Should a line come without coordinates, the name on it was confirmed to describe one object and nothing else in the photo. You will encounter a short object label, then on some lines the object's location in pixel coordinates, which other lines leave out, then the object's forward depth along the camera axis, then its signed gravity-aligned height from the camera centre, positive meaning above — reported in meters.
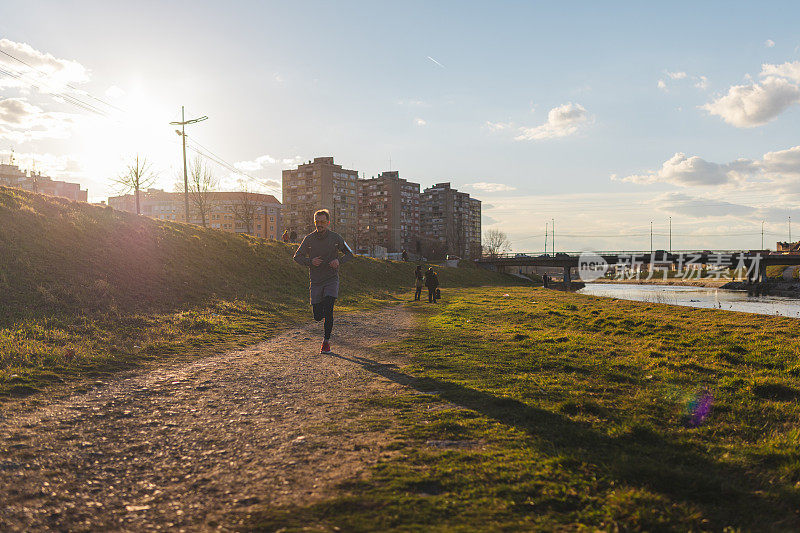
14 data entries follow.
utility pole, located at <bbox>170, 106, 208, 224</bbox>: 38.44 +11.43
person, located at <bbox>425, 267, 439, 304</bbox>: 22.89 -1.12
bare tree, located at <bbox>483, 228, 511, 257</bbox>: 150.50 +6.07
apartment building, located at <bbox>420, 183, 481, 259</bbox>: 173.25 +19.12
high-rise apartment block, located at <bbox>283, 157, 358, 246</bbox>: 133.25 +20.26
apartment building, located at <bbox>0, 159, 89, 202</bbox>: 123.12 +21.50
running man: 8.14 +0.01
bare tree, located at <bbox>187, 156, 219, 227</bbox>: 54.92 +8.50
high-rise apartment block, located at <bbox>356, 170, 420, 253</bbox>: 143.12 +15.72
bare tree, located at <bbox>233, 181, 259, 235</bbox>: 64.64 +7.25
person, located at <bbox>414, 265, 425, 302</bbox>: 24.44 -1.21
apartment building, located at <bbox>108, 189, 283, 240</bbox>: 132.94 +14.89
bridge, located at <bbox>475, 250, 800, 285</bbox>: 69.75 +0.28
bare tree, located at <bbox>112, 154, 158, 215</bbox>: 40.88 +7.22
